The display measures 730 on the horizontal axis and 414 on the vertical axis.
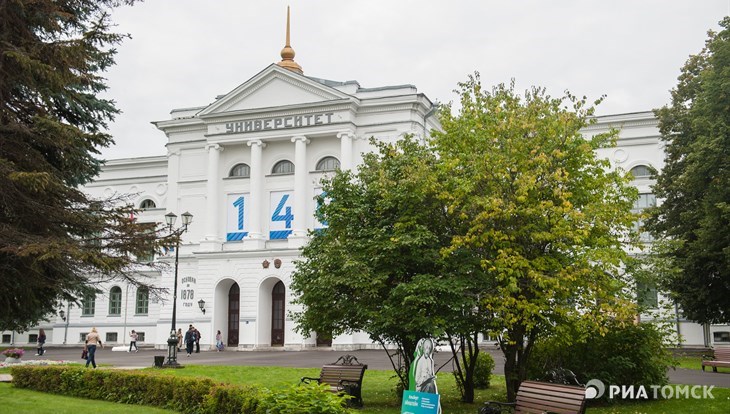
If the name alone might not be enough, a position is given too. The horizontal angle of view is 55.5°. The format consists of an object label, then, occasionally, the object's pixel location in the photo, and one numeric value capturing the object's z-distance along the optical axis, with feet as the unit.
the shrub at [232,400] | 37.73
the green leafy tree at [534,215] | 43.24
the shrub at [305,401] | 32.32
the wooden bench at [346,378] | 51.01
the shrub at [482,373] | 61.52
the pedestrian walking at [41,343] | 132.87
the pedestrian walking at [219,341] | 141.69
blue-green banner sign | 32.60
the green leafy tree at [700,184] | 83.56
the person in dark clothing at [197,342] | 131.68
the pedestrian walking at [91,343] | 83.51
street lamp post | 90.07
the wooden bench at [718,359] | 69.21
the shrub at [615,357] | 50.93
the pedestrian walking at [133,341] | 143.00
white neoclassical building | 143.95
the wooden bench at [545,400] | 35.70
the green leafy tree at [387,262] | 46.01
